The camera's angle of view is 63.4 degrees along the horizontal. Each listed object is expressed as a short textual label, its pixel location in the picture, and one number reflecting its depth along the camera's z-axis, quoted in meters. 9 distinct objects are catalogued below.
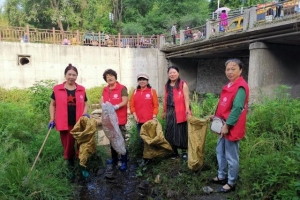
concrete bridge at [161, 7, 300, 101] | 7.11
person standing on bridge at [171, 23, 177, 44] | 13.50
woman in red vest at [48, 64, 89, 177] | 3.34
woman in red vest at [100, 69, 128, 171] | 3.75
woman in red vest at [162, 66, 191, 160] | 3.66
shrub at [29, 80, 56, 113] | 6.95
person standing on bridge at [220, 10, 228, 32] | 9.28
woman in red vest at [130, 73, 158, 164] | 3.88
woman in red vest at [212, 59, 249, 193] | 2.60
